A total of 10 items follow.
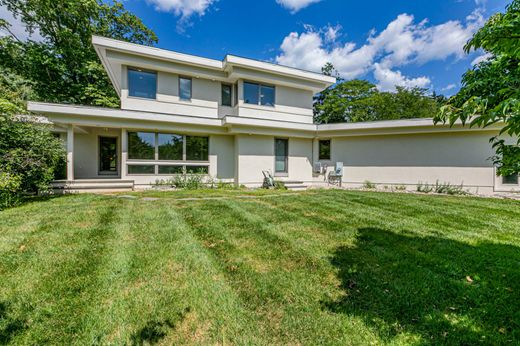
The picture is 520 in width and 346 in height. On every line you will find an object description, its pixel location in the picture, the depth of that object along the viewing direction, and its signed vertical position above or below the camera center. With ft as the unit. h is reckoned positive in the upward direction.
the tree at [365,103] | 94.12 +29.26
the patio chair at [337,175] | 43.78 -0.89
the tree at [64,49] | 56.13 +30.59
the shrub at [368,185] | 41.50 -2.61
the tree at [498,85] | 5.66 +2.82
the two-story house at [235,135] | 34.50 +6.03
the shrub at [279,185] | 39.58 -2.68
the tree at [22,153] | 20.72 +1.40
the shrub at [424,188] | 37.45 -2.75
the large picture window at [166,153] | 35.06 +2.47
